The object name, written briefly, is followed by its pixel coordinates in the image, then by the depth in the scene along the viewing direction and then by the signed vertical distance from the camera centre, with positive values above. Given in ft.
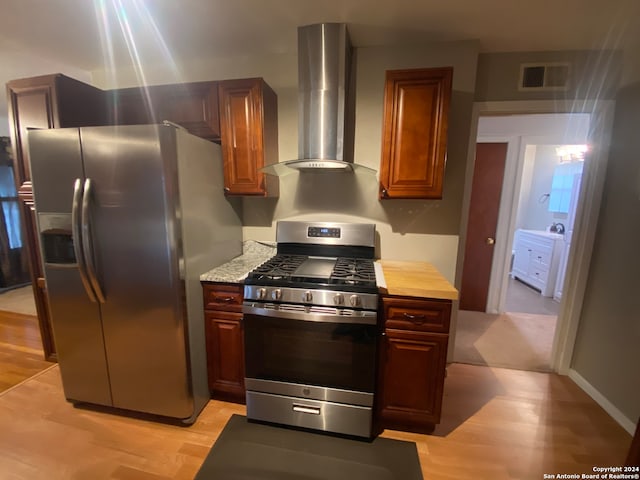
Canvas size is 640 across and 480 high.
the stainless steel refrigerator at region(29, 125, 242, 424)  5.08 -1.18
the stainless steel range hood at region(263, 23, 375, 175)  5.93 +2.38
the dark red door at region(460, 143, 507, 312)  10.87 -0.31
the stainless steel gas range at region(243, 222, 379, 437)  5.22 -2.91
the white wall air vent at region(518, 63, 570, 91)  6.76 +3.26
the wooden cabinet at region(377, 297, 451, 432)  5.28 -3.06
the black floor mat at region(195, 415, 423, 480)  4.92 -4.91
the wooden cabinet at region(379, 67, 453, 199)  5.85 +1.60
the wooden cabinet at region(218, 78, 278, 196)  6.36 +1.62
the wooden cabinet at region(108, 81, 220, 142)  6.57 +2.32
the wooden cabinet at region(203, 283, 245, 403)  5.97 -3.08
